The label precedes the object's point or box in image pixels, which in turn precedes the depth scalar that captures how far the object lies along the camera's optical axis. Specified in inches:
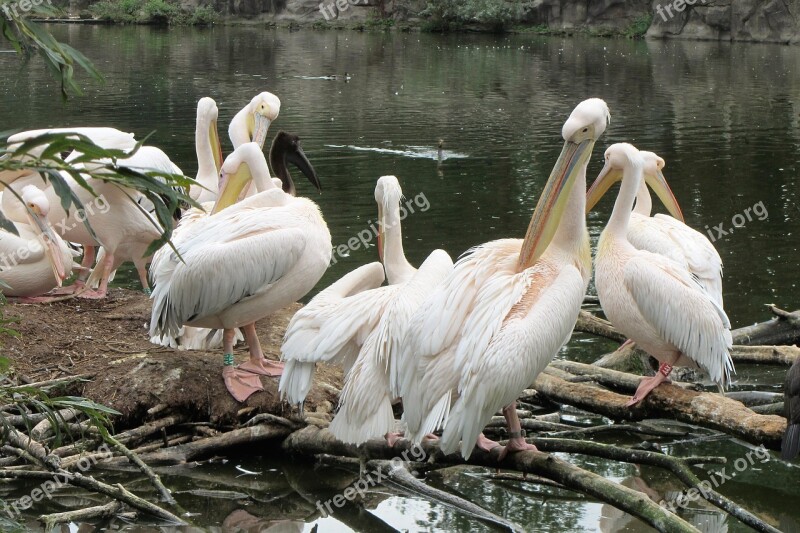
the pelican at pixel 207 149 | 330.0
